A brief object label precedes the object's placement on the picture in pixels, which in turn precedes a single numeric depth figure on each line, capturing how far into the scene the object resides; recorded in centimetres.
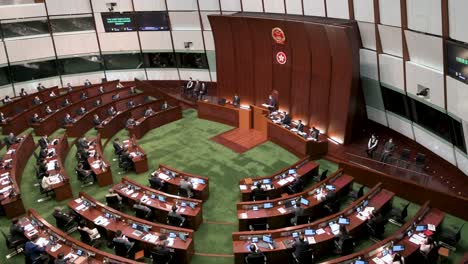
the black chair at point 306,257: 853
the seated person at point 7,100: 1810
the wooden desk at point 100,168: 1270
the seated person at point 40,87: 1959
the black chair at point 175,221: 1010
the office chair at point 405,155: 1248
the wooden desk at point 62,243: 840
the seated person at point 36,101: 1831
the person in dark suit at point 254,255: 845
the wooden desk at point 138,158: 1359
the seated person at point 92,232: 963
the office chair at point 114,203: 1112
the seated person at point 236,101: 1773
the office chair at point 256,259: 846
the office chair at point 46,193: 1202
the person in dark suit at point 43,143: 1413
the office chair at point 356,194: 1127
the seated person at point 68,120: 1635
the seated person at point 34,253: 870
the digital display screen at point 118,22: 2070
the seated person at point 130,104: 1839
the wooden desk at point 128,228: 913
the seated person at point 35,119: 1642
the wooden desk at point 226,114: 1695
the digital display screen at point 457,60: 942
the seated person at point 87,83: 2064
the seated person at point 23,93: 1894
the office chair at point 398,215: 1030
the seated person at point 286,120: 1542
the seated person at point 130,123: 1659
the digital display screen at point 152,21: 2056
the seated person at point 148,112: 1759
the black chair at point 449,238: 918
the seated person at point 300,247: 850
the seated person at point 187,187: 1142
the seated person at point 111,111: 1783
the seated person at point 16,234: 962
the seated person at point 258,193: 1114
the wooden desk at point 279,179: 1148
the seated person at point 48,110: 1744
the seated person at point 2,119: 1612
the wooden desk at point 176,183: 1175
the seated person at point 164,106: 1830
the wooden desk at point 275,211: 1009
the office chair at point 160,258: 868
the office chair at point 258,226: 1008
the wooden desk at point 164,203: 1041
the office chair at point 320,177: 1219
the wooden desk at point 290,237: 880
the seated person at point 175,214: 1005
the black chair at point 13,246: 960
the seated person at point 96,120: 1664
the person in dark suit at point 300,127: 1469
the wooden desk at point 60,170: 1192
